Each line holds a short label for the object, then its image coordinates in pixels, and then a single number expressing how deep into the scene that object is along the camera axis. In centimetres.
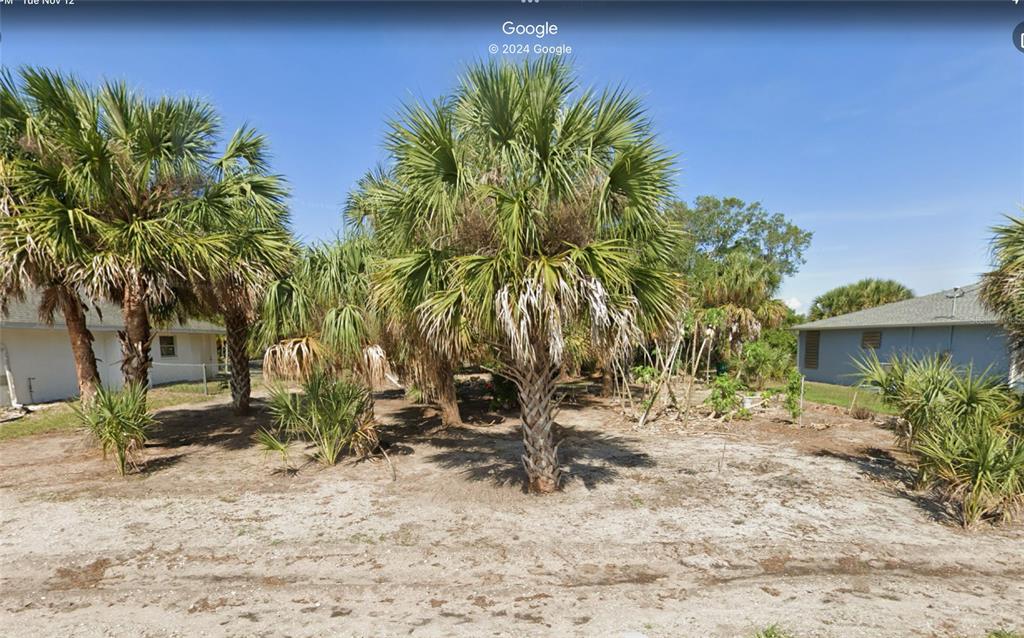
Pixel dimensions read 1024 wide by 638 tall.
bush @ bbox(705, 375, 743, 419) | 1115
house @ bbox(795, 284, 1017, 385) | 1452
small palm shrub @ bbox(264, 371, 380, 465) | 751
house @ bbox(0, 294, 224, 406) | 1305
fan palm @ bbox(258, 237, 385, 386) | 775
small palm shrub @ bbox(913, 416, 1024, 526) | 486
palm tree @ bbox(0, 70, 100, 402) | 650
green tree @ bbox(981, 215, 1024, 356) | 561
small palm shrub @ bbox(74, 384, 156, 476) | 671
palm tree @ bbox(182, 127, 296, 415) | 781
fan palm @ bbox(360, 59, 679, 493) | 494
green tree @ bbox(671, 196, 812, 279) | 4184
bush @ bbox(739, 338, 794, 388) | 1638
